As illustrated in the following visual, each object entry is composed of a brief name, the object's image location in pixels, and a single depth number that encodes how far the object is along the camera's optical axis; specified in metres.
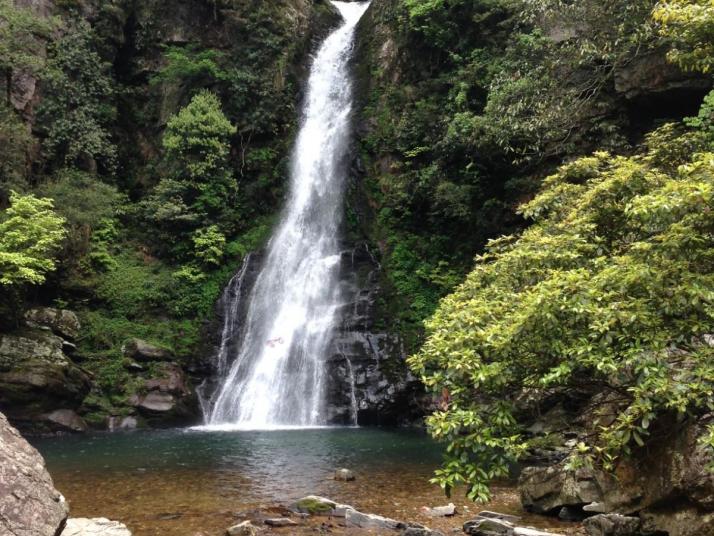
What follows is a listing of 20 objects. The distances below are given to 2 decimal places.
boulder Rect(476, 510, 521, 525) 8.13
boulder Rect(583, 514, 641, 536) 6.63
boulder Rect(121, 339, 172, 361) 19.84
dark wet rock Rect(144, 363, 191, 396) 19.00
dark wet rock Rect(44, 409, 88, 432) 16.92
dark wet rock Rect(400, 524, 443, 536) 7.30
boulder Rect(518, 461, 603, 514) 8.14
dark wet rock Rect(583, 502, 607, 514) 7.61
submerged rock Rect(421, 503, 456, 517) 8.44
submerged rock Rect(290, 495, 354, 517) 8.49
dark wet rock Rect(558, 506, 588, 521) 8.09
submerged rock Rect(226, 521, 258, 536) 7.39
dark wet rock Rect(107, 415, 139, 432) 17.94
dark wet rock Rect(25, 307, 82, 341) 18.92
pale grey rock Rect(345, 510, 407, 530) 7.88
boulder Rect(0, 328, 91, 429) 16.50
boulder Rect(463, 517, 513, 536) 7.34
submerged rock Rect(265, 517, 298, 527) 8.01
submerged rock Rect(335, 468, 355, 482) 10.56
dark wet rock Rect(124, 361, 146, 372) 19.48
